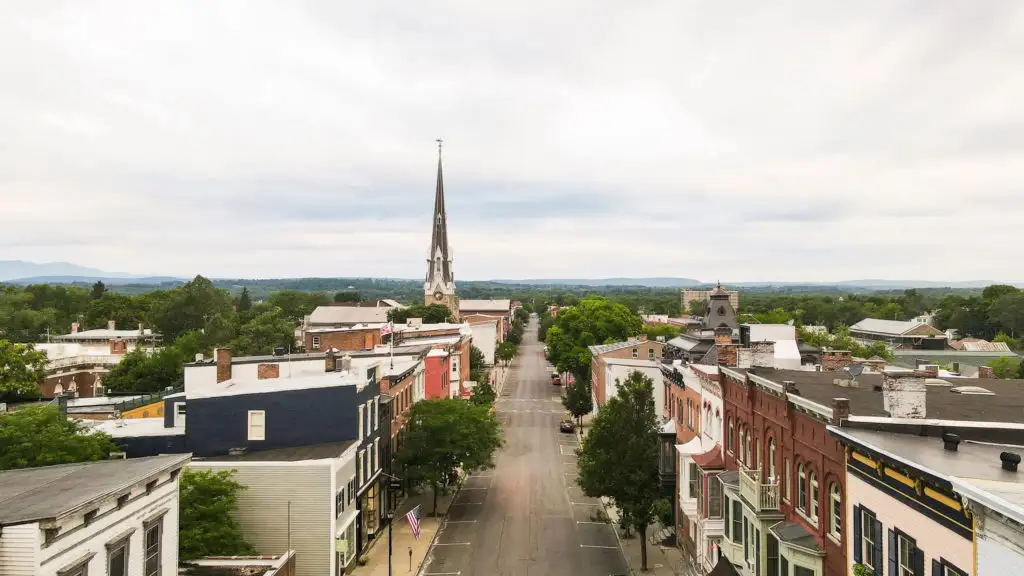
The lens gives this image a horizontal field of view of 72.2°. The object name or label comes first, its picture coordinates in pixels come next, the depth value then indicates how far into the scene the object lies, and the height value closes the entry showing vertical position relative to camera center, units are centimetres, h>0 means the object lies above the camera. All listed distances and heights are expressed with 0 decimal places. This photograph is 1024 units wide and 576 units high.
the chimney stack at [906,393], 1839 -278
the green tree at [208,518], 2462 -853
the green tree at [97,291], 16912 -182
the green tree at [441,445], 4100 -944
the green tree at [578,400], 6650 -1087
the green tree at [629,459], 3481 -869
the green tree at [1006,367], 6881 -816
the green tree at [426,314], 12494 -532
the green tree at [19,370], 5228 -660
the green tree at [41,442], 2752 -639
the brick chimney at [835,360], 3275 -347
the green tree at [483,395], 6138 -985
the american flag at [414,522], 3119 -1058
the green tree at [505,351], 11794 -1125
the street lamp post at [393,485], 3597 -1076
